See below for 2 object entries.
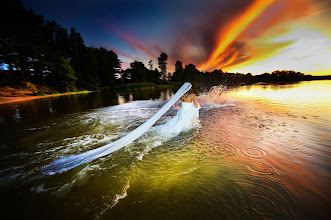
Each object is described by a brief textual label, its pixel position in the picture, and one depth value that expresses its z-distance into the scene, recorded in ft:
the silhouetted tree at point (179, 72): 328.37
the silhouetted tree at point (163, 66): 324.80
